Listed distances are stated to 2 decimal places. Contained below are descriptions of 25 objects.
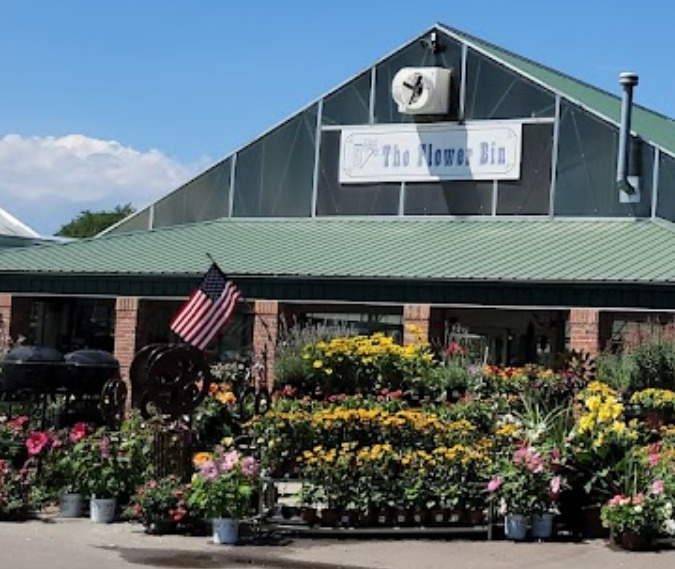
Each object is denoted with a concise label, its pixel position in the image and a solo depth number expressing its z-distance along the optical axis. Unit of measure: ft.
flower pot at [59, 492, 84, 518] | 48.11
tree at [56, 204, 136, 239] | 315.99
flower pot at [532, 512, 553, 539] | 43.52
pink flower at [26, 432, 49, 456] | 49.01
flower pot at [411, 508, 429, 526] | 44.27
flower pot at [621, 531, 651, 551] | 41.42
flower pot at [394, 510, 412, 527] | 44.27
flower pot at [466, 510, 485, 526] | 44.34
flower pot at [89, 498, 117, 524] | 46.83
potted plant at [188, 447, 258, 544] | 42.86
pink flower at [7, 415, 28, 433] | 54.35
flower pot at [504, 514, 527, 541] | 43.32
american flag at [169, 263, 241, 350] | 61.11
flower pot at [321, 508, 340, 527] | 44.47
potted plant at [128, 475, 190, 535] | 44.14
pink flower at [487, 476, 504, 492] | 43.24
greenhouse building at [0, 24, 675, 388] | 81.92
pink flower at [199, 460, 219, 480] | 43.68
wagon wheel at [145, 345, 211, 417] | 51.75
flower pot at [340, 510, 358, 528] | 44.34
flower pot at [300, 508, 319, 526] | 44.57
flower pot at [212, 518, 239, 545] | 42.75
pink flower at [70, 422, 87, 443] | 49.28
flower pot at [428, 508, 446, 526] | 44.32
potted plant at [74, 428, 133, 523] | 46.96
